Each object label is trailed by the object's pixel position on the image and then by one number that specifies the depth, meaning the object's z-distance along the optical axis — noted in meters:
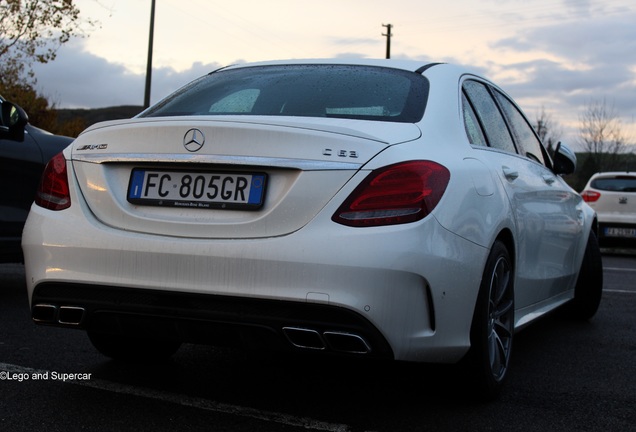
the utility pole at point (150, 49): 28.56
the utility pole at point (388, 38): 44.31
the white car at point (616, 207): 14.93
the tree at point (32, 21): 26.89
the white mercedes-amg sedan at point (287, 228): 2.94
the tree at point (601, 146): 71.31
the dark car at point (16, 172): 5.91
